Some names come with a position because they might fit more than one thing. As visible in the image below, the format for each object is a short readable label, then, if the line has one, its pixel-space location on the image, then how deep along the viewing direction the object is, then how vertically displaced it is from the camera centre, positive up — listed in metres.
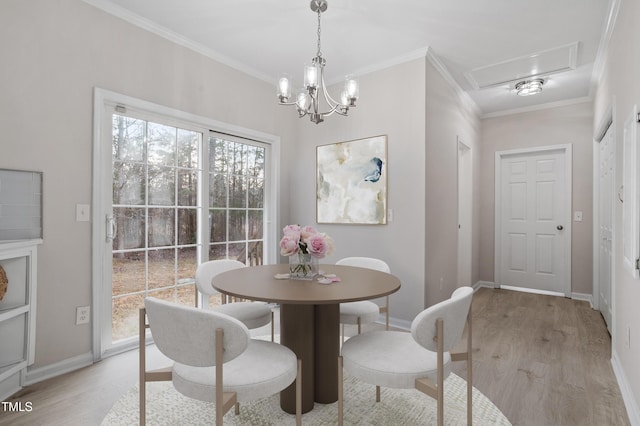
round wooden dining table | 1.67 -0.59
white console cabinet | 1.88 -0.60
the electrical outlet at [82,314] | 2.31 -0.72
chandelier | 2.03 +0.79
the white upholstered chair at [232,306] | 2.10 -0.63
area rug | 1.72 -1.08
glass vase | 1.96 -0.32
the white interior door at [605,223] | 3.12 -0.08
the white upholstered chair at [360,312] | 2.14 -0.65
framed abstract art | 3.40 +0.34
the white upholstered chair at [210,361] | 1.17 -0.58
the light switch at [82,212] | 2.30 +0.00
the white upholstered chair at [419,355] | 1.28 -0.63
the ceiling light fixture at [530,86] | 3.78 +1.49
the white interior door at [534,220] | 4.49 -0.08
